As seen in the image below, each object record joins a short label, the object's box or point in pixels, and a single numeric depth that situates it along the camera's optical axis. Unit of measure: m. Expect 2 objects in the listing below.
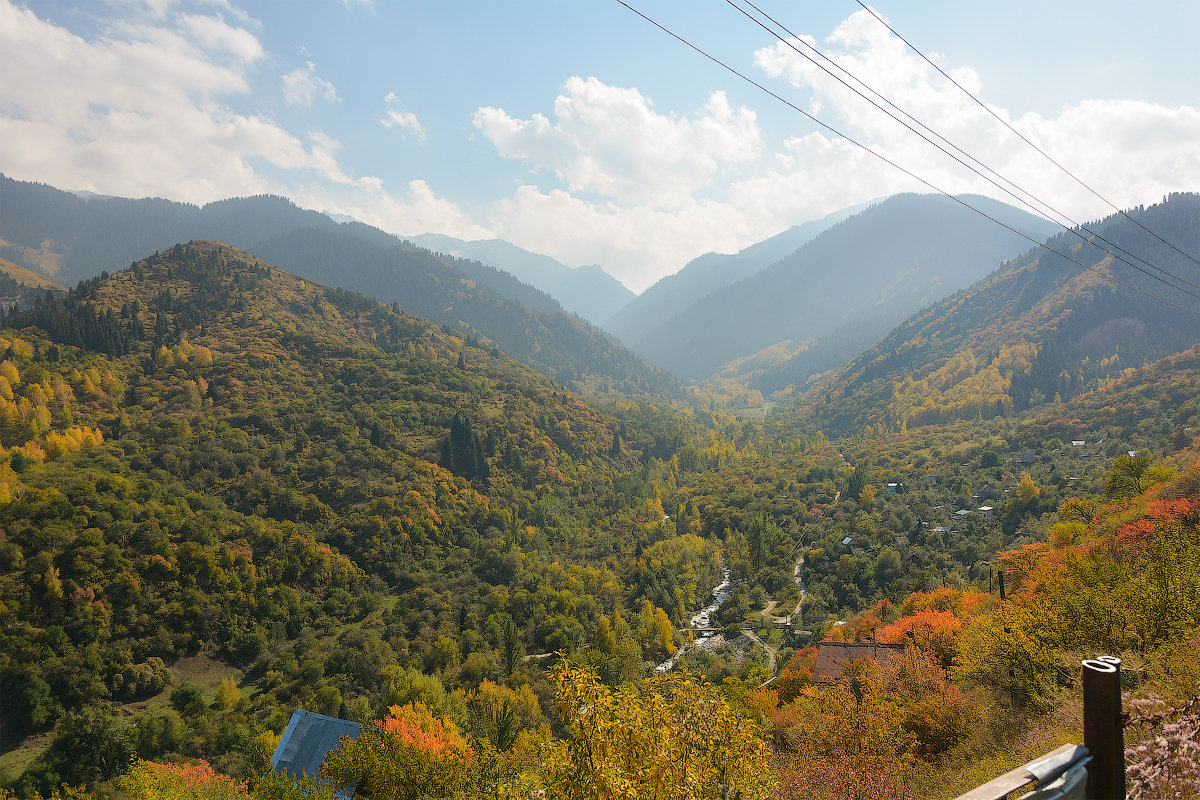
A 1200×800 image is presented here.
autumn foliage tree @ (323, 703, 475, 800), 26.62
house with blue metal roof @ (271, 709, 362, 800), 32.38
